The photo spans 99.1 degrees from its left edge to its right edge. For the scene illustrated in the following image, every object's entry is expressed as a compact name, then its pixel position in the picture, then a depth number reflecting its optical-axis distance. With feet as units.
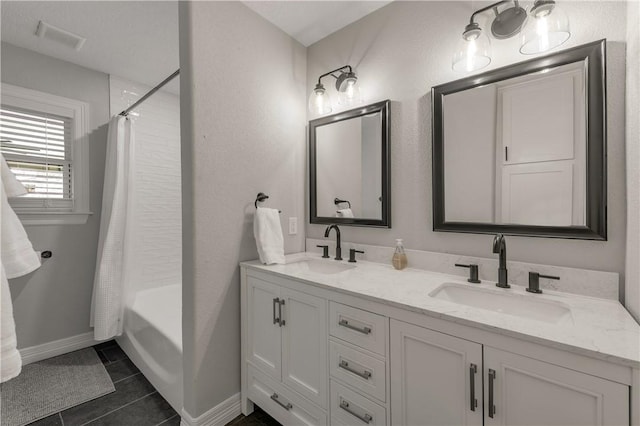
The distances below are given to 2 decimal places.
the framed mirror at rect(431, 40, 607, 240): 3.62
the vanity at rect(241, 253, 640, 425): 2.42
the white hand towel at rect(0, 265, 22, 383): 2.77
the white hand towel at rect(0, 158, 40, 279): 3.17
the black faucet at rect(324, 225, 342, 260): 6.07
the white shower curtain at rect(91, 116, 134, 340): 7.47
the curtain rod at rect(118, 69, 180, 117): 6.41
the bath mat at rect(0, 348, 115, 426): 5.48
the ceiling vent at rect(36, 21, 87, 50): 6.30
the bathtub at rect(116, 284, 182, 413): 5.49
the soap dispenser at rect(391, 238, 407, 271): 5.18
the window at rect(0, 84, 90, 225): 7.06
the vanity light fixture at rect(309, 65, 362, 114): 5.99
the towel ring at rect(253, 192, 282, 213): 5.80
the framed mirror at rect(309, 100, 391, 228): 5.68
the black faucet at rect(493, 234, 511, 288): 3.88
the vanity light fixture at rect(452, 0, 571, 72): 3.69
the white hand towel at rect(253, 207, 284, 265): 5.42
